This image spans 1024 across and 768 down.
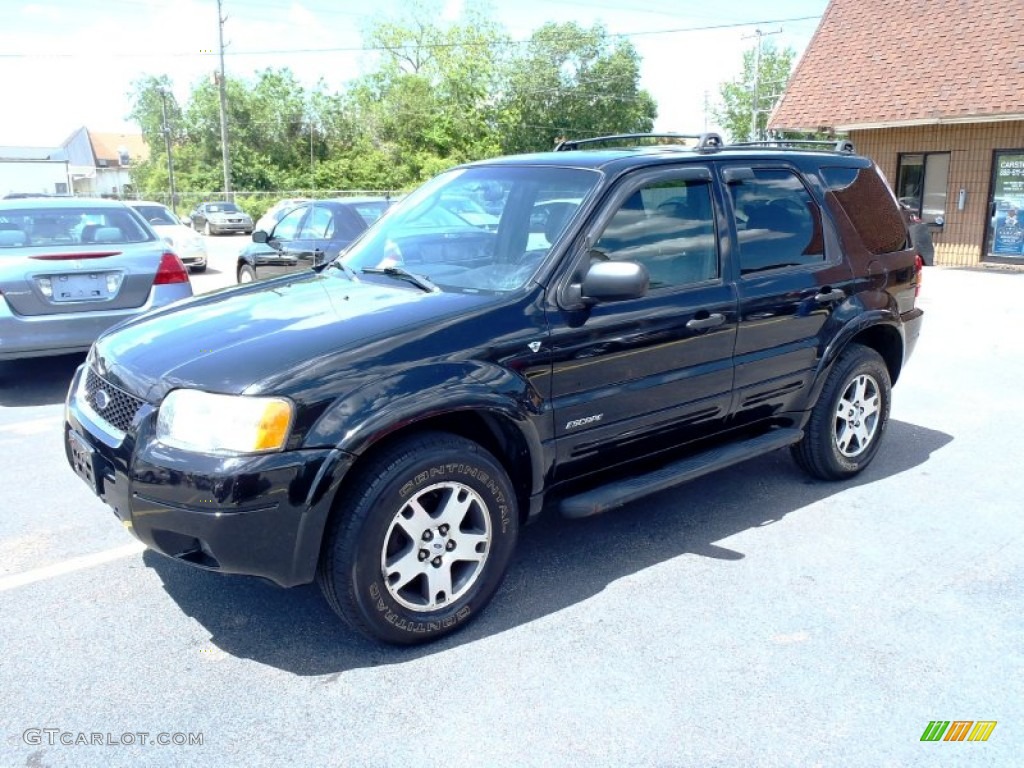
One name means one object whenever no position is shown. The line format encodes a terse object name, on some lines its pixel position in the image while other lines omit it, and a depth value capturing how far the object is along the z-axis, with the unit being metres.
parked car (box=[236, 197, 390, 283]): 9.82
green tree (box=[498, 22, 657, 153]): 61.34
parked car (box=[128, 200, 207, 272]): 17.89
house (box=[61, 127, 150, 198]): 82.75
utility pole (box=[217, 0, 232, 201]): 41.34
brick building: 15.88
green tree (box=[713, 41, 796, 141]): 69.94
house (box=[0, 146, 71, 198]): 67.10
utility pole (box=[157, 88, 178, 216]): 55.98
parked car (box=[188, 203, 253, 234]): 35.91
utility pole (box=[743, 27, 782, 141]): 48.52
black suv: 3.01
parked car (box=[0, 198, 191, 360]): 6.70
